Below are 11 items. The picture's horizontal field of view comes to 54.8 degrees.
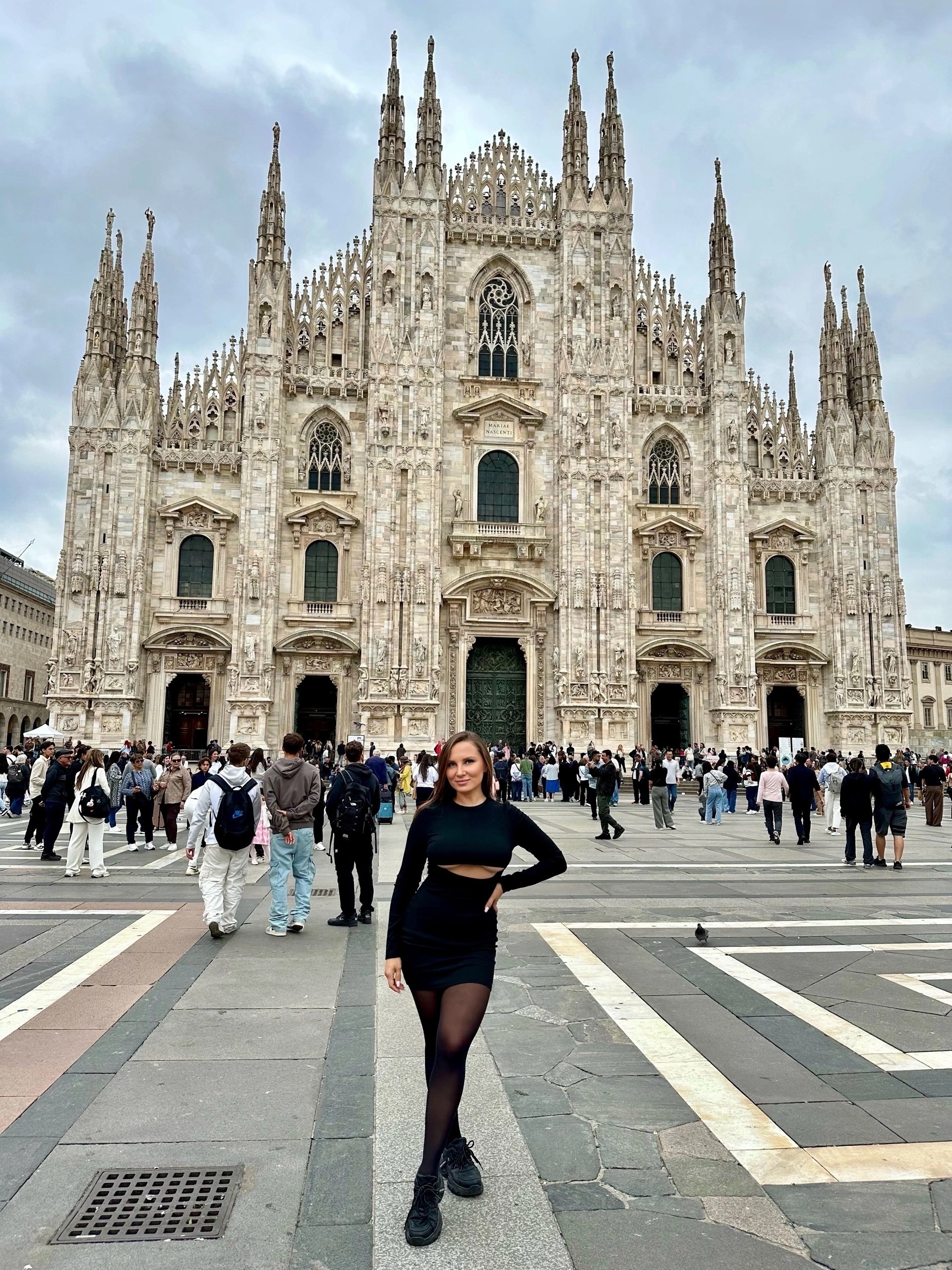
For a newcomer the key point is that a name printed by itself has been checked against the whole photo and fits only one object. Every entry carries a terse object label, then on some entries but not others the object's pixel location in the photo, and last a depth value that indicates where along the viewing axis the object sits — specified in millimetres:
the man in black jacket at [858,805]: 13391
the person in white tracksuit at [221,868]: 7938
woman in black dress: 3318
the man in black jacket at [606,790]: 15797
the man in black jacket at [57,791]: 13094
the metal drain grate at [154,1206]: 3234
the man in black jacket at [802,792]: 15844
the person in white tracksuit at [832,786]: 17391
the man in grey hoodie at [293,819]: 8297
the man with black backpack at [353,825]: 8680
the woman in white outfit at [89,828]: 11344
